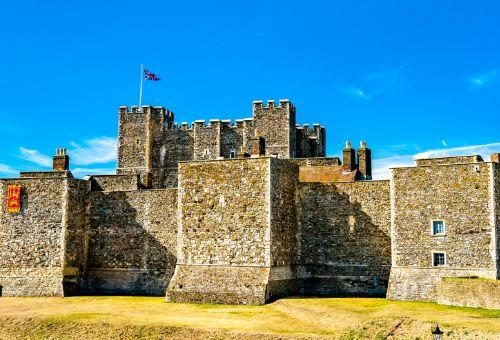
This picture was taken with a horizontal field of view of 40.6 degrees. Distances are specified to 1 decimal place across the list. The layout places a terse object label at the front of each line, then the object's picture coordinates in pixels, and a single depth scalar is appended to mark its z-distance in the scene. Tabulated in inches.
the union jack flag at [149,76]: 2378.2
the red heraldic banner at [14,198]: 1636.3
